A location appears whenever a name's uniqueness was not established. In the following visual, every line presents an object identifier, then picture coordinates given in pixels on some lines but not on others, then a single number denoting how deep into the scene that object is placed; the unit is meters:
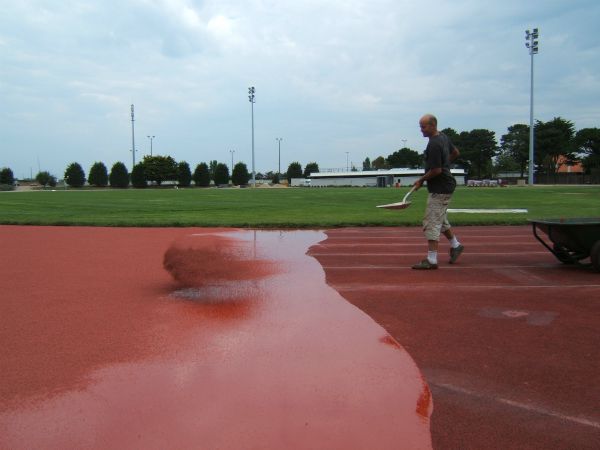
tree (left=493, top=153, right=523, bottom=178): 108.81
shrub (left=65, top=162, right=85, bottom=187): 83.44
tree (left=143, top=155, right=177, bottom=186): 92.69
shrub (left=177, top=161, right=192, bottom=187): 90.19
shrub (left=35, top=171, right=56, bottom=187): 95.62
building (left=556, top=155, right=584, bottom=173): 97.12
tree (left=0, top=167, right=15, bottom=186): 89.00
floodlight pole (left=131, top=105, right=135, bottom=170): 93.38
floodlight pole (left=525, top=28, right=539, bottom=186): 56.16
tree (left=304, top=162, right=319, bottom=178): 143.00
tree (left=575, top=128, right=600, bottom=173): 88.44
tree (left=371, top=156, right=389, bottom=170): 160.06
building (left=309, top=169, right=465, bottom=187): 97.91
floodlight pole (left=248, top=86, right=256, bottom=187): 78.75
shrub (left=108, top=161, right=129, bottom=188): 82.12
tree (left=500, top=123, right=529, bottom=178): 103.06
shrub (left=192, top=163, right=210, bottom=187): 92.00
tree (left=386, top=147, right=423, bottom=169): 147.00
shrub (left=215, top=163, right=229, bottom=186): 97.12
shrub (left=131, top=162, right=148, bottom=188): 84.06
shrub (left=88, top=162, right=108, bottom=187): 82.75
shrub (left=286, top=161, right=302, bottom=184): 122.31
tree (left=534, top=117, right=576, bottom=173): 93.06
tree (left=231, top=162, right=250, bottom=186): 97.12
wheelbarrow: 6.49
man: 6.93
